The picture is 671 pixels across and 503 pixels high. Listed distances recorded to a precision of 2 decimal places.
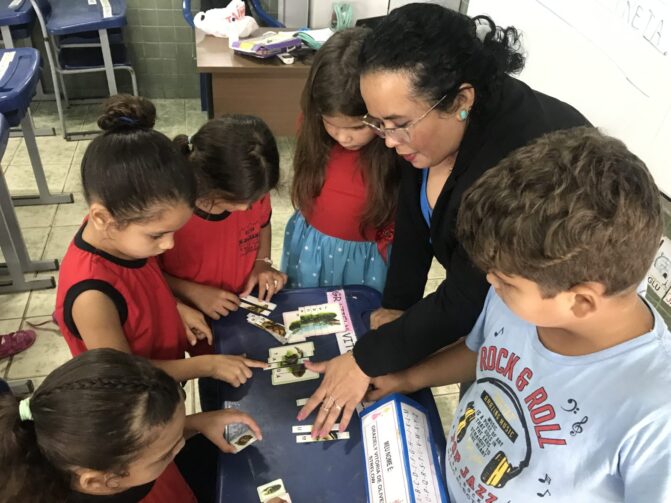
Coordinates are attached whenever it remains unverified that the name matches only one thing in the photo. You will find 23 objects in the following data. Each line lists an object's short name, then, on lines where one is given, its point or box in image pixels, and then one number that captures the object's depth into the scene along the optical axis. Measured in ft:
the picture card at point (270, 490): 3.32
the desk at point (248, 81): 10.28
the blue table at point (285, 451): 3.39
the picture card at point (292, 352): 4.29
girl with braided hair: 2.81
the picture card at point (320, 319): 4.62
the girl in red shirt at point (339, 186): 4.61
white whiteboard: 4.42
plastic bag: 10.89
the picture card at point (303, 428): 3.74
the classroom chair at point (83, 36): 11.98
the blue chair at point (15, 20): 11.84
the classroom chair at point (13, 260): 8.68
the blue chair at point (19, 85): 7.77
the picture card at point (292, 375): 4.11
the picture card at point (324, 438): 3.68
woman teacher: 3.42
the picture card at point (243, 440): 3.59
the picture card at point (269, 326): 4.52
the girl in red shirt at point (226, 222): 4.42
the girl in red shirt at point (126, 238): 3.66
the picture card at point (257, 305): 4.81
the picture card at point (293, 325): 4.52
